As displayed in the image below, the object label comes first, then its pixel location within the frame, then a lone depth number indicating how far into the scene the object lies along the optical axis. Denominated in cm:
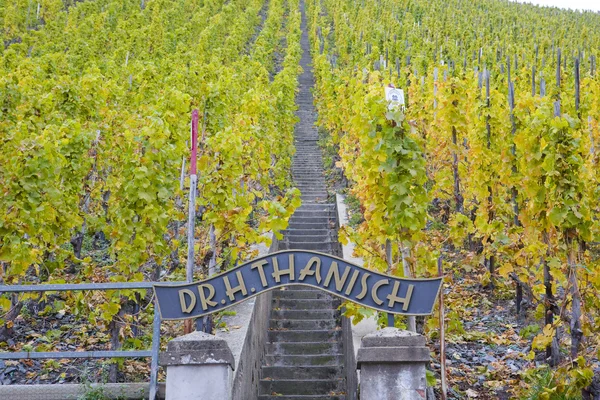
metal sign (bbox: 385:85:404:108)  625
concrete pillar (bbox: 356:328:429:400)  469
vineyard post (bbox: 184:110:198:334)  513
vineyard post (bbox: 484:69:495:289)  827
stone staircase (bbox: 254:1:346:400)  762
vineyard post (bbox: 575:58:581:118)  727
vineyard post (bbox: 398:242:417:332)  568
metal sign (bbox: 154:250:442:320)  488
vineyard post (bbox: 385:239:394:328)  695
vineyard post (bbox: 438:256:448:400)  565
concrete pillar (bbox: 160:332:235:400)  469
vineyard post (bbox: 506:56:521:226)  743
